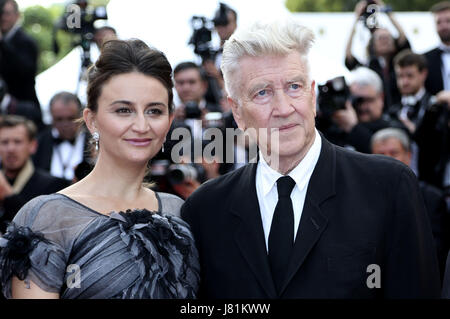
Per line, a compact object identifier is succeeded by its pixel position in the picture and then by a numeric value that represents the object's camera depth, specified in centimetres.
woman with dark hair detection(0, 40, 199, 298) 257
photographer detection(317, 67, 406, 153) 510
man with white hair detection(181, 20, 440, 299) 241
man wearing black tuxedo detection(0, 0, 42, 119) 679
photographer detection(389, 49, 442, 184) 511
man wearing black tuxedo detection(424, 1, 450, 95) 594
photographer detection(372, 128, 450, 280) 475
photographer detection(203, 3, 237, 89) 561
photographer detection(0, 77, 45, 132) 645
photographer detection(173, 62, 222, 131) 564
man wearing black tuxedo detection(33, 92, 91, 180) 582
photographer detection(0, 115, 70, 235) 512
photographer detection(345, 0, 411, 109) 611
